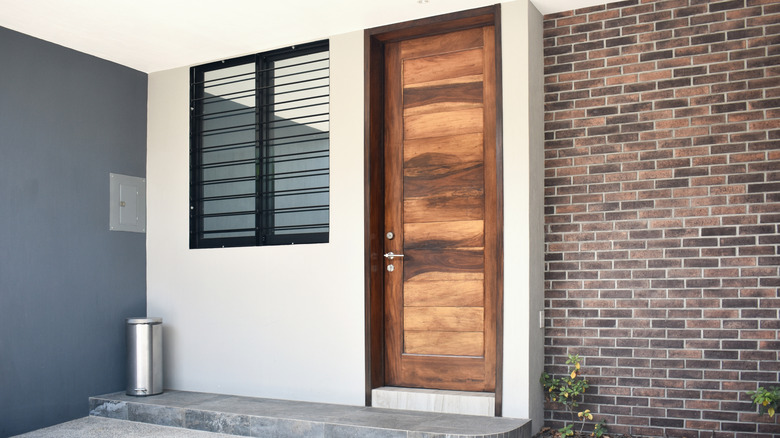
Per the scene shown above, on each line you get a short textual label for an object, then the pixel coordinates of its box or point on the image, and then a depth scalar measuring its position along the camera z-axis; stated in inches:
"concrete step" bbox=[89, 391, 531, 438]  153.7
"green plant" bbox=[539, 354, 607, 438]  161.8
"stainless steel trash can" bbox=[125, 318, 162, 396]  200.2
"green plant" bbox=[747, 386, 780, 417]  144.4
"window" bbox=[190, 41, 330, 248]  197.6
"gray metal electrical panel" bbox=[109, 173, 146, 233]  211.0
